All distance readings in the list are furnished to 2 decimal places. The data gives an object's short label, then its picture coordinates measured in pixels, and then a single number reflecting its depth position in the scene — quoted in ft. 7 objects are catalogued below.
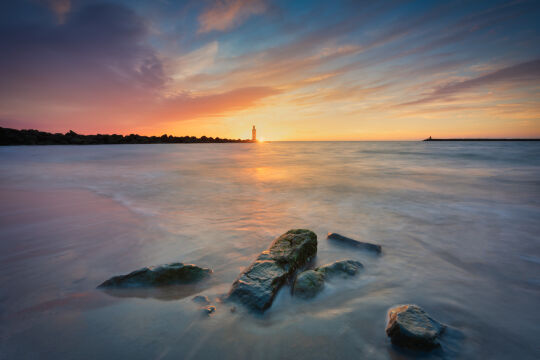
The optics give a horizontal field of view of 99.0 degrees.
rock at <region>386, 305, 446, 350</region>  5.05
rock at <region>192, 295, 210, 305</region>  6.63
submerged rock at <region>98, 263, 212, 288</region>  7.29
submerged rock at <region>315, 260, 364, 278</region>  7.89
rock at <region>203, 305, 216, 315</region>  6.24
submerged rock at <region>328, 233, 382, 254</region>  10.12
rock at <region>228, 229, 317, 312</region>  6.42
